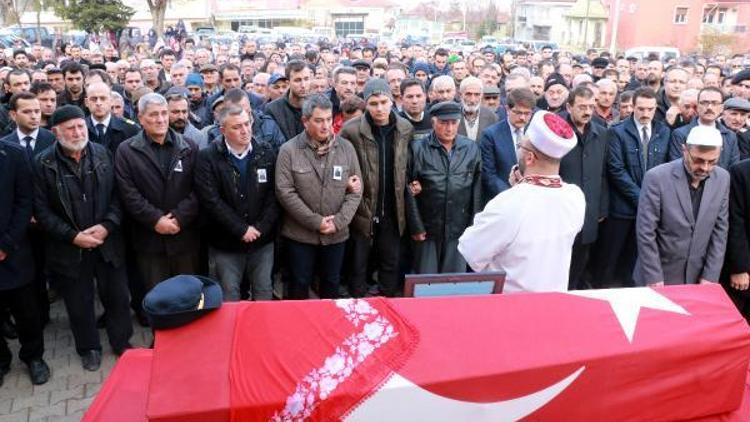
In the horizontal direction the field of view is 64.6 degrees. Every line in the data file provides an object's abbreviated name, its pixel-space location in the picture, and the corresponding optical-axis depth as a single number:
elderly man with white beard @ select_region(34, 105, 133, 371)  3.85
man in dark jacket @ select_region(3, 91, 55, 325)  4.47
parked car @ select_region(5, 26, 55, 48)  29.09
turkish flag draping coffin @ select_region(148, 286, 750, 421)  1.92
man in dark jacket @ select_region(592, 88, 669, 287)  5.18
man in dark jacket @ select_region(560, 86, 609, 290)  4.95
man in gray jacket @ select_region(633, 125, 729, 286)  4.04
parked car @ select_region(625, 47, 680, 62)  26.39
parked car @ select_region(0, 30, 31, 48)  22.18
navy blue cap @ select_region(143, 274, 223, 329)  2.02
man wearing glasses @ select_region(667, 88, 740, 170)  5.24
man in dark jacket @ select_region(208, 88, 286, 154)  4.48
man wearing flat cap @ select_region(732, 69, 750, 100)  7.33
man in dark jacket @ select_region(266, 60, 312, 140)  5.67
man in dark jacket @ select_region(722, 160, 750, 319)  4.21
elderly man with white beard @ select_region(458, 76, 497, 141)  5.83
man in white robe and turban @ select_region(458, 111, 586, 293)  2.60
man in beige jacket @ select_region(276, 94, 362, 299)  4.26
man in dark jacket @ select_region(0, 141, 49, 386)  3.73
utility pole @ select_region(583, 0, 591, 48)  50.02
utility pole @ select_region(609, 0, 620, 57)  45.67
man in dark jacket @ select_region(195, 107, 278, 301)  4.17
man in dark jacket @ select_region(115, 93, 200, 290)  4.11
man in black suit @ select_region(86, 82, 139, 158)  4.91
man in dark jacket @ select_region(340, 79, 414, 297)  4.74
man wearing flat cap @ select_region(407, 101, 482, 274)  4.62
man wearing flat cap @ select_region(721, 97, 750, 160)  5.61
